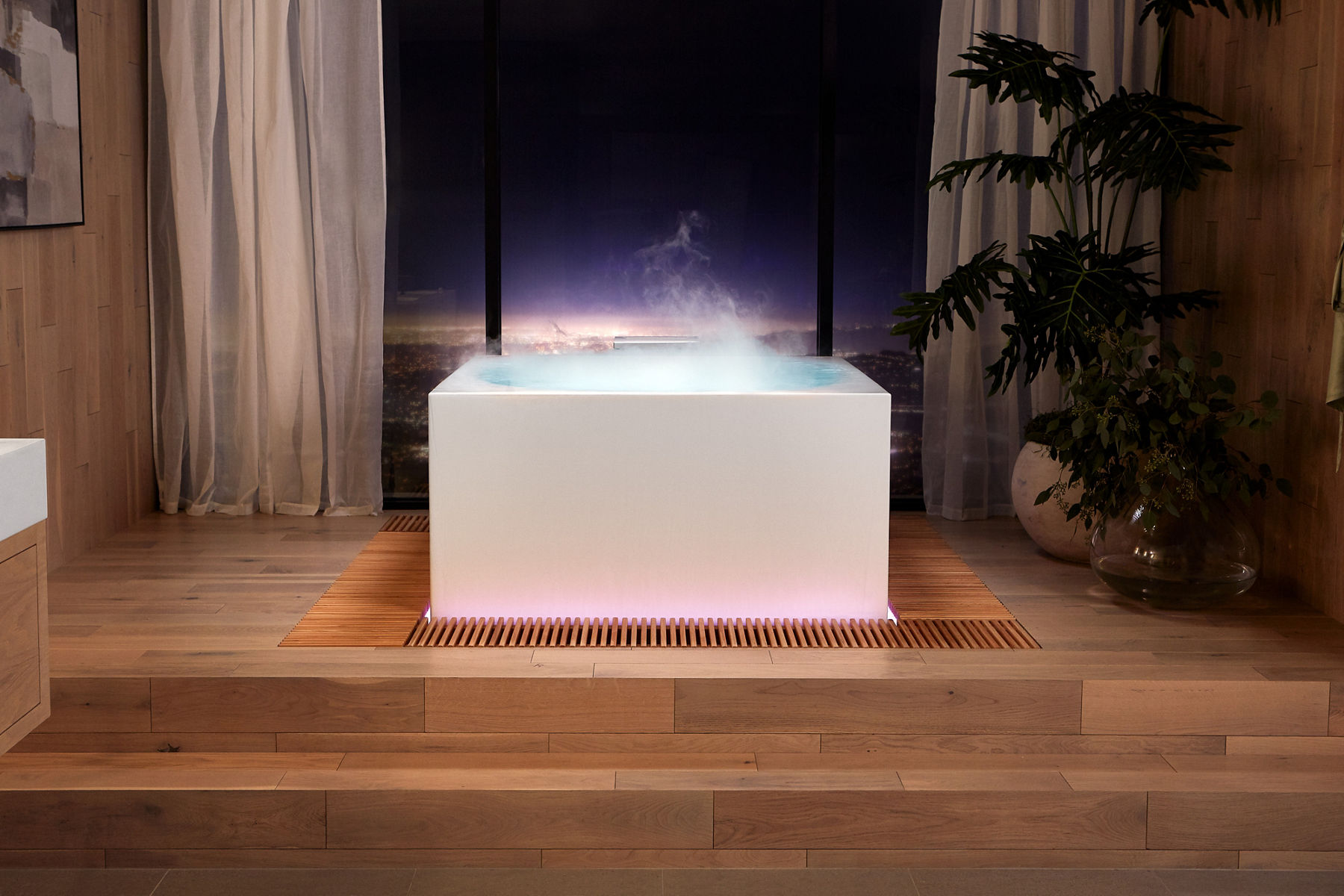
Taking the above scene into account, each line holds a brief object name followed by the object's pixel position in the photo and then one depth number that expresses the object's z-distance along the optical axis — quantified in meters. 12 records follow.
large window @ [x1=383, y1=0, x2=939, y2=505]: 4.48
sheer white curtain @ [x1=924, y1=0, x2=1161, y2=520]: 3.88
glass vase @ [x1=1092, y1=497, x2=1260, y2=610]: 3.01
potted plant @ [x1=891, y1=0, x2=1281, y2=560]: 3.28
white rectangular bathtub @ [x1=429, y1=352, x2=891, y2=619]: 2.86
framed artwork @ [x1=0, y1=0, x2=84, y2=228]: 3.06
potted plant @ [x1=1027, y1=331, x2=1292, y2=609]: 2.96
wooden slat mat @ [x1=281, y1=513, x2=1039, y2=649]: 2.82
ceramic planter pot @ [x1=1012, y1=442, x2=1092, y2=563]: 3.49
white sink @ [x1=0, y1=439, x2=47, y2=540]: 1.69
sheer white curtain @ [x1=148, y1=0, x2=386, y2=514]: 3.88
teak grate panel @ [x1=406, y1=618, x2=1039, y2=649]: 2.81
